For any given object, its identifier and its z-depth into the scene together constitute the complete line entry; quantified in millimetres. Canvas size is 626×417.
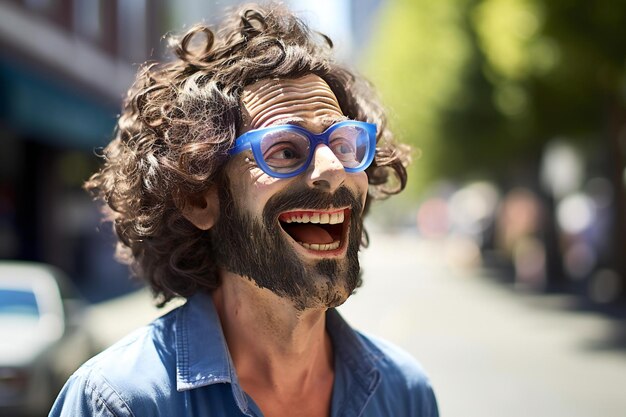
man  2041
